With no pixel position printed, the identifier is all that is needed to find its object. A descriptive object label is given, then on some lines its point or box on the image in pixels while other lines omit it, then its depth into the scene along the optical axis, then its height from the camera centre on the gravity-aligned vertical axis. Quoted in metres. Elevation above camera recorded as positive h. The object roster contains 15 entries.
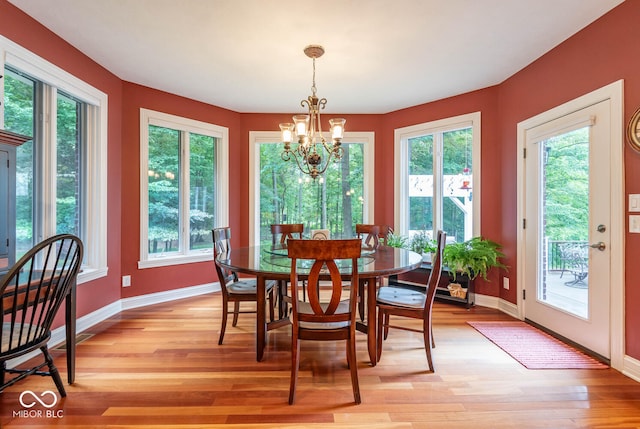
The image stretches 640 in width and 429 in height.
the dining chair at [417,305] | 2.23 -0.67
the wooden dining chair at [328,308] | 1.79 -0.56
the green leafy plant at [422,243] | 4.09 -0.39
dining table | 2.05 -0.36
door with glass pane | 2.38 -0.11
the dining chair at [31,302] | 1.52 -0.46
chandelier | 2.60 +0.67
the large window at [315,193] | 4.81 +0.30
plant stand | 3.70 -0.88
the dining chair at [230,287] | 2.68 -0.64
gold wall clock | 2.09 +0.54
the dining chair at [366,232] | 3.09 -0.24
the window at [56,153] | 2.48 +0.54
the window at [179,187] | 3.83 +0.33
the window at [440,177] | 3.95 +0.48
